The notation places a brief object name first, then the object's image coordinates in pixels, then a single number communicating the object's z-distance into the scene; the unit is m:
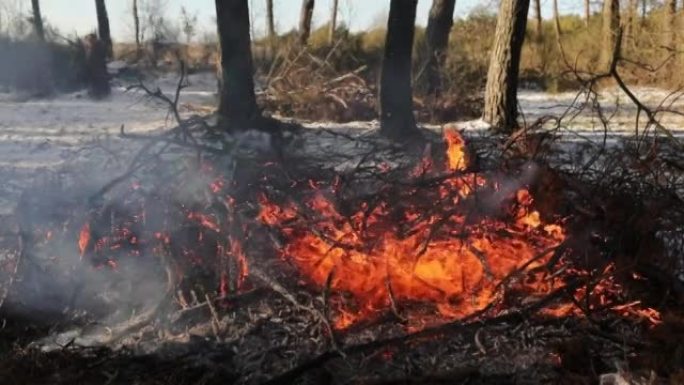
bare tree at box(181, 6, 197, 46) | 26.25
